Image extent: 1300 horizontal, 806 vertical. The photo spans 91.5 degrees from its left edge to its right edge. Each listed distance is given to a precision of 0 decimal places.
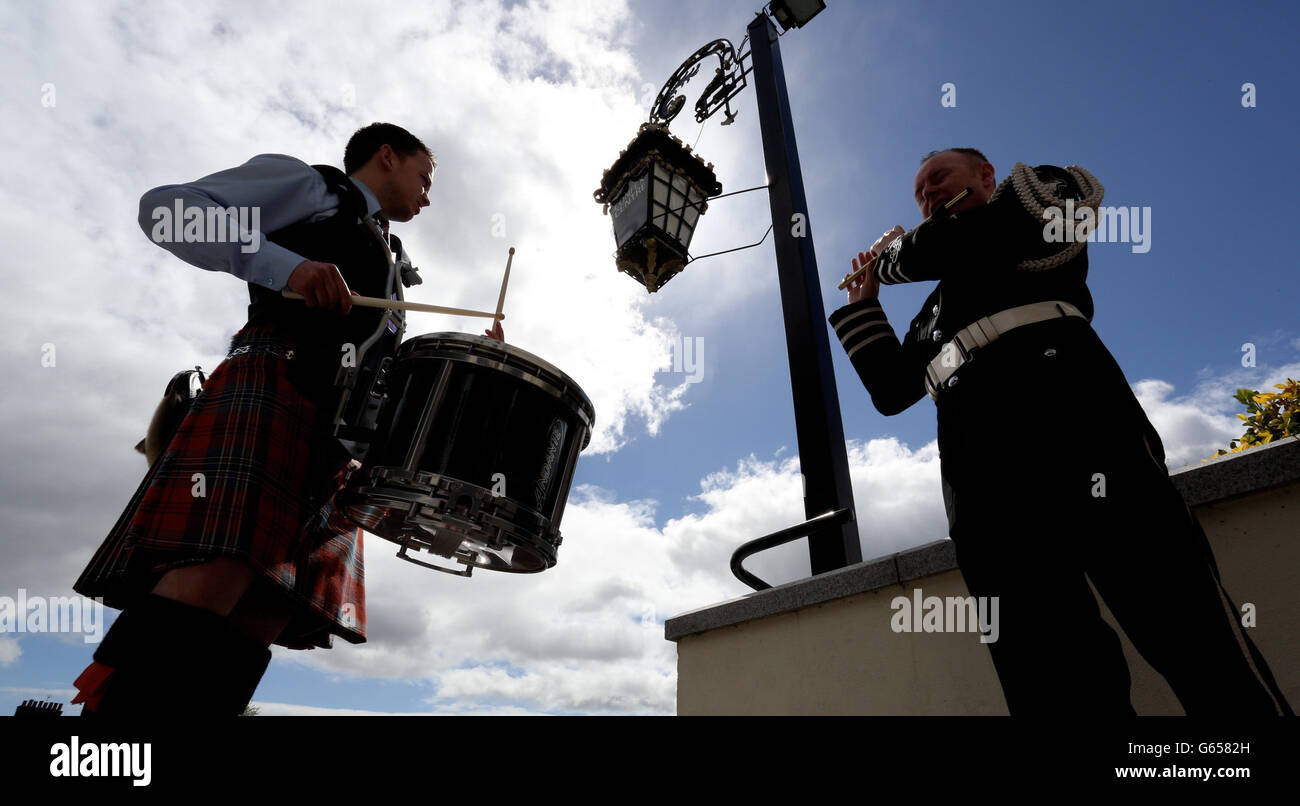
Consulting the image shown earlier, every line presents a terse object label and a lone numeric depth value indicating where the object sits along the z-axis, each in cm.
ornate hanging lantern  383
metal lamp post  272
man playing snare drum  140
